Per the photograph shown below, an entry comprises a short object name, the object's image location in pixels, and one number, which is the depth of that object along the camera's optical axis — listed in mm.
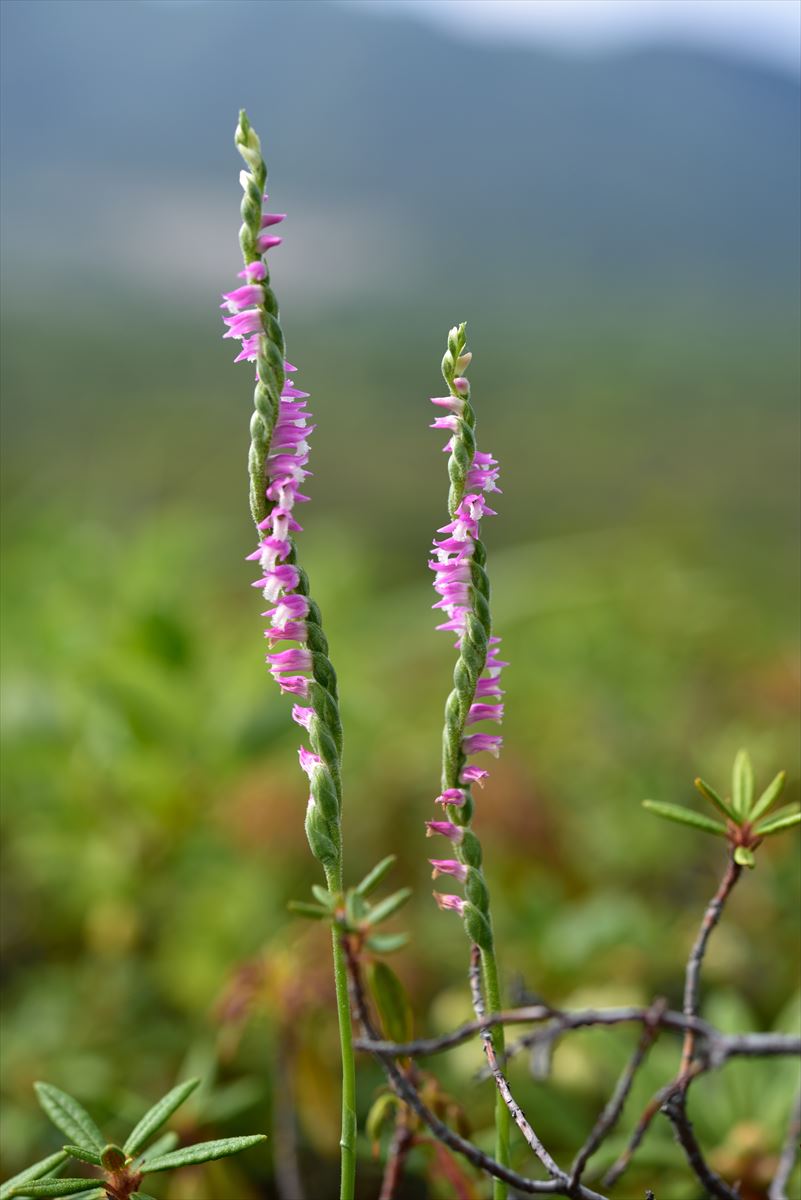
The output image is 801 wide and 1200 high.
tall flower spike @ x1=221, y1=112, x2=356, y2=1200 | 314
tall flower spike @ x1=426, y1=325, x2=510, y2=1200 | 317
